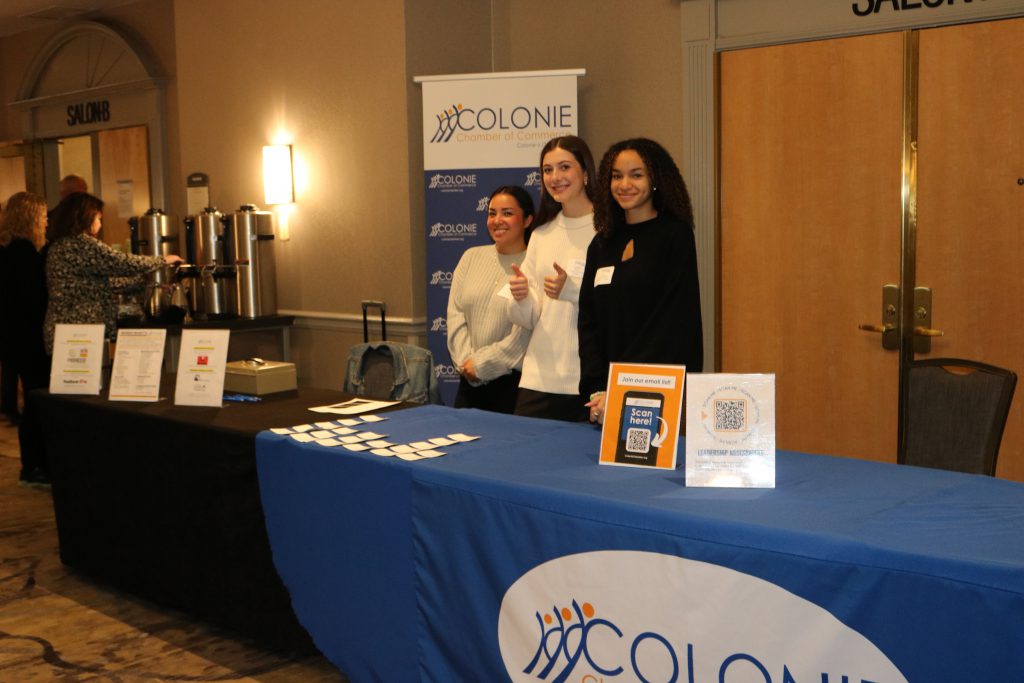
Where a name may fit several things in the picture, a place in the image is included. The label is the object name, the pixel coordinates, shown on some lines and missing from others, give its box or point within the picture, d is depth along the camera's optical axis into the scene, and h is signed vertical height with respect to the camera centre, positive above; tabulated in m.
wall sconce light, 5.91 +0.64
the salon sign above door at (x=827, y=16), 3.93 +1.03
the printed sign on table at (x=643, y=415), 2.28 -0.31
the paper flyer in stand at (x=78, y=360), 3.65 -0.26
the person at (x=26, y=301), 5.18 -0.06
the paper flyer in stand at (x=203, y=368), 3.31 -0.27
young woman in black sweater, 2.79 +0.03
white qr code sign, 2.09 -0.32
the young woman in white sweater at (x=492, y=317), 3.70 -0.14
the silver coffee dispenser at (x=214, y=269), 5.96 +0.09
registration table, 1.67 -0.55
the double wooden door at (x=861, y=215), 3.96 +0.24
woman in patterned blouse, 4.92 +0.11
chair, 2.62 -0.37
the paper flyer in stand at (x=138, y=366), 3.46 -0.27
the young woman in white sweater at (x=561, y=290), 3.22 -0.03
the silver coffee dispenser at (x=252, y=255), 5.92 +0.17
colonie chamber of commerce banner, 4.90 +0.64
